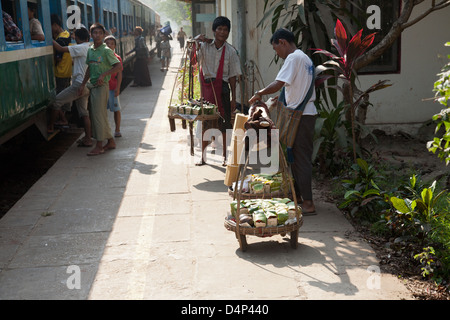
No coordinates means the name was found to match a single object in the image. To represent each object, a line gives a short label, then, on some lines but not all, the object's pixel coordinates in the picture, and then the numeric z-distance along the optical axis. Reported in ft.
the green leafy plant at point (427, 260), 12.69
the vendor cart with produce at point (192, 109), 21.44
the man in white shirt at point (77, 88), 27.81
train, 21.11
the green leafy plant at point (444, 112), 12.94
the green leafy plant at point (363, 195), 16.56
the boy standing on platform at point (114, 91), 29.84
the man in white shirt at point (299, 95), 16.15
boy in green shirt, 25.32
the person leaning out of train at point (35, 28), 26.13
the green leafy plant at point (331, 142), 20.45
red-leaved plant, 17.49
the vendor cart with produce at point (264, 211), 13.98
